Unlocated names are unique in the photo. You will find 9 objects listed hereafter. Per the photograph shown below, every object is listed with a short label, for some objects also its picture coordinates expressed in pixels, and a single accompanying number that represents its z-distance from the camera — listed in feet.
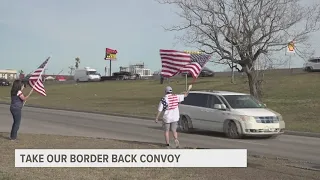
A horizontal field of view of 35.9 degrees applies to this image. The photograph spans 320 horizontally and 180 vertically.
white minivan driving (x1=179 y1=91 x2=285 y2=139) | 55.88
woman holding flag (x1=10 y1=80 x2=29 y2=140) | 44.16
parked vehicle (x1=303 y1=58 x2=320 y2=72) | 194.49
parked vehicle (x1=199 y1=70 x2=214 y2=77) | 232.43
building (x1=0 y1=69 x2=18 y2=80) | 519.52
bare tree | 98.43
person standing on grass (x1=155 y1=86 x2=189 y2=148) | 40.42
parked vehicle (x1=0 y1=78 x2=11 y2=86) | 271.08
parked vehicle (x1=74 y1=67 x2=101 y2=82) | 274.98
